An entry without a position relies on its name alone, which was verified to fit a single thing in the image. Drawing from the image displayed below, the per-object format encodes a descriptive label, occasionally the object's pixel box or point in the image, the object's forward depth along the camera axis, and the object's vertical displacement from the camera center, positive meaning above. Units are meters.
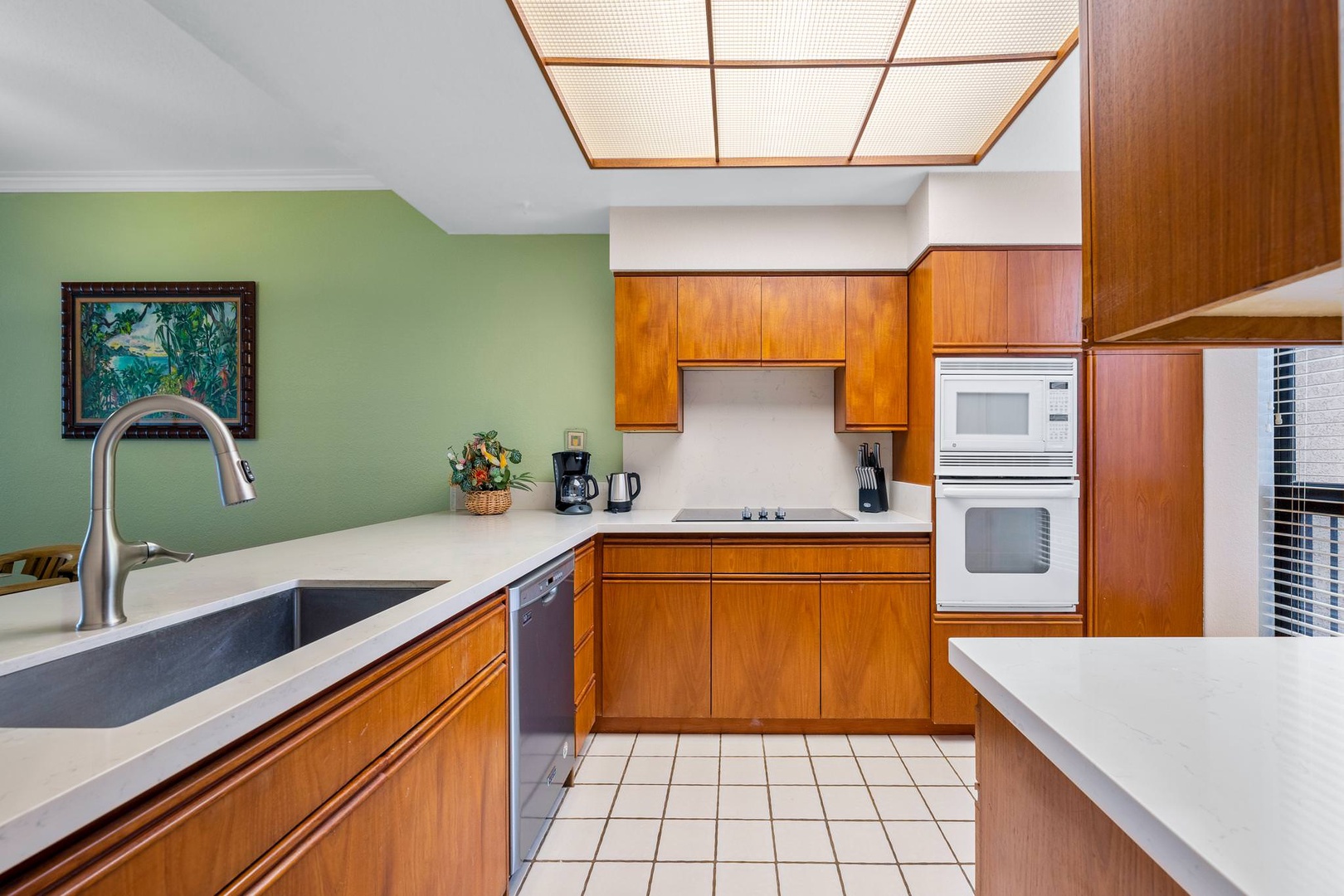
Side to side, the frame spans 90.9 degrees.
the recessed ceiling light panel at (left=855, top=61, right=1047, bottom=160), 2.11 +1.18
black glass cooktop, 3.01 -0.32
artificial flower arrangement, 3.19 -0.13
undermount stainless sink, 0.98 -0.38
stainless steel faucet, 1.10 -0.10
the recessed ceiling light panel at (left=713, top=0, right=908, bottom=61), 1.82 +1.20
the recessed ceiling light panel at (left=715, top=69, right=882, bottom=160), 2.13 +1.17
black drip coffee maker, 3.17 -0.17
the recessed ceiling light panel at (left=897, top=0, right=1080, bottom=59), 1.81 +1.20
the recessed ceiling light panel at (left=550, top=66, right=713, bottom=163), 2.11 +1.18
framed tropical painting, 3.49 +0.54
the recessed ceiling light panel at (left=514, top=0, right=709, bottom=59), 1.80 +1.19
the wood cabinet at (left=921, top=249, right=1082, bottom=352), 2.79 +0.63
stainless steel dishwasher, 1.80 -0.76
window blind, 2.21 -0.19
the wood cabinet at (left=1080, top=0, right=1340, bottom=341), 0.45 +0.23
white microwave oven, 2.76 +0.12
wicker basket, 3.19 -0.27
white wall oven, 2.75 -0.43
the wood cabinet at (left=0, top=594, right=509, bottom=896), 0.68 -0.50
